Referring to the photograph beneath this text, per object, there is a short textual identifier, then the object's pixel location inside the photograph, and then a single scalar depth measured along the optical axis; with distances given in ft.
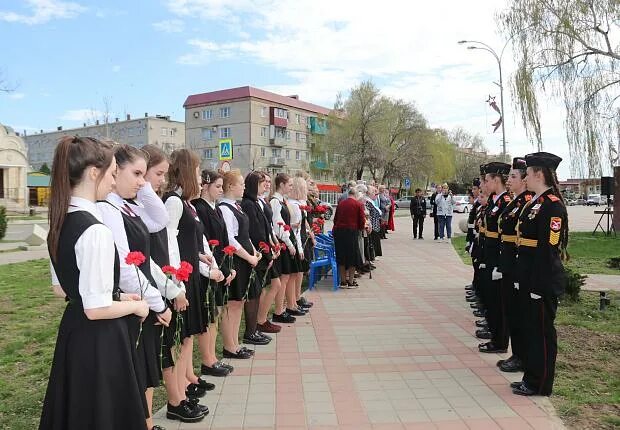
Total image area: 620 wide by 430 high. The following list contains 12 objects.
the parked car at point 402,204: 175.38
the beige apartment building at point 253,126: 209.56
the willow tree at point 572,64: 47.37
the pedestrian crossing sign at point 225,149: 42.91
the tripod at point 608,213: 65.64
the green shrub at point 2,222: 62.13
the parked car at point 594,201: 225.50
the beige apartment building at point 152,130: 255.91
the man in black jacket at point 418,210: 64.75
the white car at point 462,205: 142.10
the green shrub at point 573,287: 26.13
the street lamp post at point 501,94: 73.10
